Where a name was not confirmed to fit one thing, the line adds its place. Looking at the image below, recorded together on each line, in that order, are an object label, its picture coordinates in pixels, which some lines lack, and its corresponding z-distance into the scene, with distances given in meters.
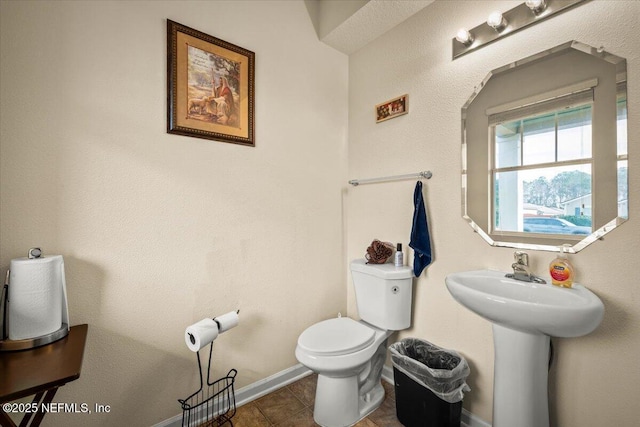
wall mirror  1.19
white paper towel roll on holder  1.05
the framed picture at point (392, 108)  1.90
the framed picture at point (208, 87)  1.53
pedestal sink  1.04
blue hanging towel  1.73
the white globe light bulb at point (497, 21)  1.41
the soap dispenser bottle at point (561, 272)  1.21
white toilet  1.51
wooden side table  0.83
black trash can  1.42
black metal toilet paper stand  1.58
